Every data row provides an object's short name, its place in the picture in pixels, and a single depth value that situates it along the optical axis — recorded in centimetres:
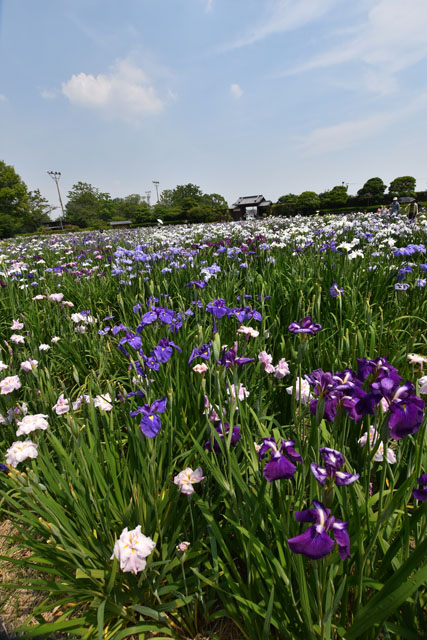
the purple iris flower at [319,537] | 72
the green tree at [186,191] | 10896
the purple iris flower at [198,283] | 279
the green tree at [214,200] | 9946
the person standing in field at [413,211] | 1136
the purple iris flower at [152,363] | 178
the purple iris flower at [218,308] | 214
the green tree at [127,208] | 10194
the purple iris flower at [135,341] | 190
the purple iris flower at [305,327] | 130
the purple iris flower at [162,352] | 176
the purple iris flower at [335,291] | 296
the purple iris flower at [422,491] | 99
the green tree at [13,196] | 5638
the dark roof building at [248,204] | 5465
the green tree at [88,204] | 8596
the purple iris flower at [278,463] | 90
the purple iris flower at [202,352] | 181
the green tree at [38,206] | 8038
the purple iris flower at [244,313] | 208
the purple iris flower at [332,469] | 81
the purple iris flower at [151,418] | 123
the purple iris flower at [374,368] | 99
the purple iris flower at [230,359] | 154
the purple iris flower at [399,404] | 85
